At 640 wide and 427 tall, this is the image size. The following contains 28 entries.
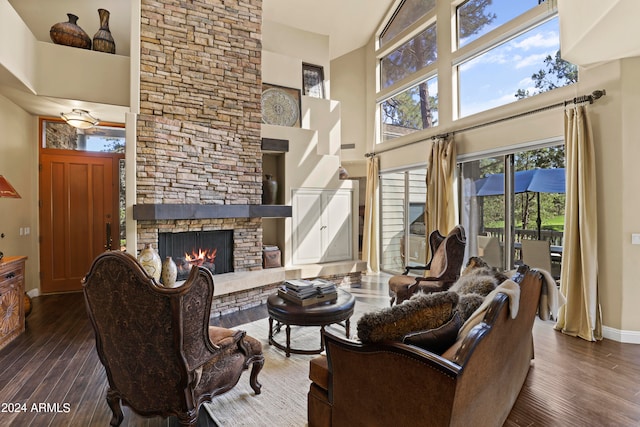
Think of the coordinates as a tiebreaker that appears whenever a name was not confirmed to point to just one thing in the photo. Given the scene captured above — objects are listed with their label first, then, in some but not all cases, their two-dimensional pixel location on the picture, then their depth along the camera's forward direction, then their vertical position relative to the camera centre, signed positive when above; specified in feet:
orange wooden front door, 17.10 -0.15
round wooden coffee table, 9.71 -3.14
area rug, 7.35 -4.75
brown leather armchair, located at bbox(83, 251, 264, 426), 5.74 -2.40
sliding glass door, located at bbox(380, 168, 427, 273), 21.48 -0.65
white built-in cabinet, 19.20 -0.93
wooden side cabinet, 10.91 -3.12
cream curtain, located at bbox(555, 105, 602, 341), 11.75 -0.91
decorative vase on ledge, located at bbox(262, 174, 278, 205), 18.17 +1.03
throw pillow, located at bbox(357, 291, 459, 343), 5.42 -1.87
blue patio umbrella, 13.91 +1.31
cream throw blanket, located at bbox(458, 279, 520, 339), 5.85 -1.79
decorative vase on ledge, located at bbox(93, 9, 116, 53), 14.75 +7.95
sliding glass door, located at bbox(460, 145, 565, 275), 14.11 +0.37
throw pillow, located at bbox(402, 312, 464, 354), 5.39 -2.17
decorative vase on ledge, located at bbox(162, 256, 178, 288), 10.23 -2.00
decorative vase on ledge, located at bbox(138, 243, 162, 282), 9.94 -1.58
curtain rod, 11.75 +4.22
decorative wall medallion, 18.76 +6.19
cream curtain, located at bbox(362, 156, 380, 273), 23.91 -0.64
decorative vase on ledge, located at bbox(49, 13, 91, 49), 13.96 +7.67
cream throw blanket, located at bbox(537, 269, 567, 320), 8.41 -2.28
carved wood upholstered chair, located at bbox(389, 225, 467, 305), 13.23 -2.64
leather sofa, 4.68 -2.80
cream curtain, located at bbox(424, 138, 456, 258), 17.56 +1.35
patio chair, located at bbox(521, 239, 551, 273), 13.94 -1.89
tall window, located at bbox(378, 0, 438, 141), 19.89 +9.35
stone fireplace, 13.94 +3.87
